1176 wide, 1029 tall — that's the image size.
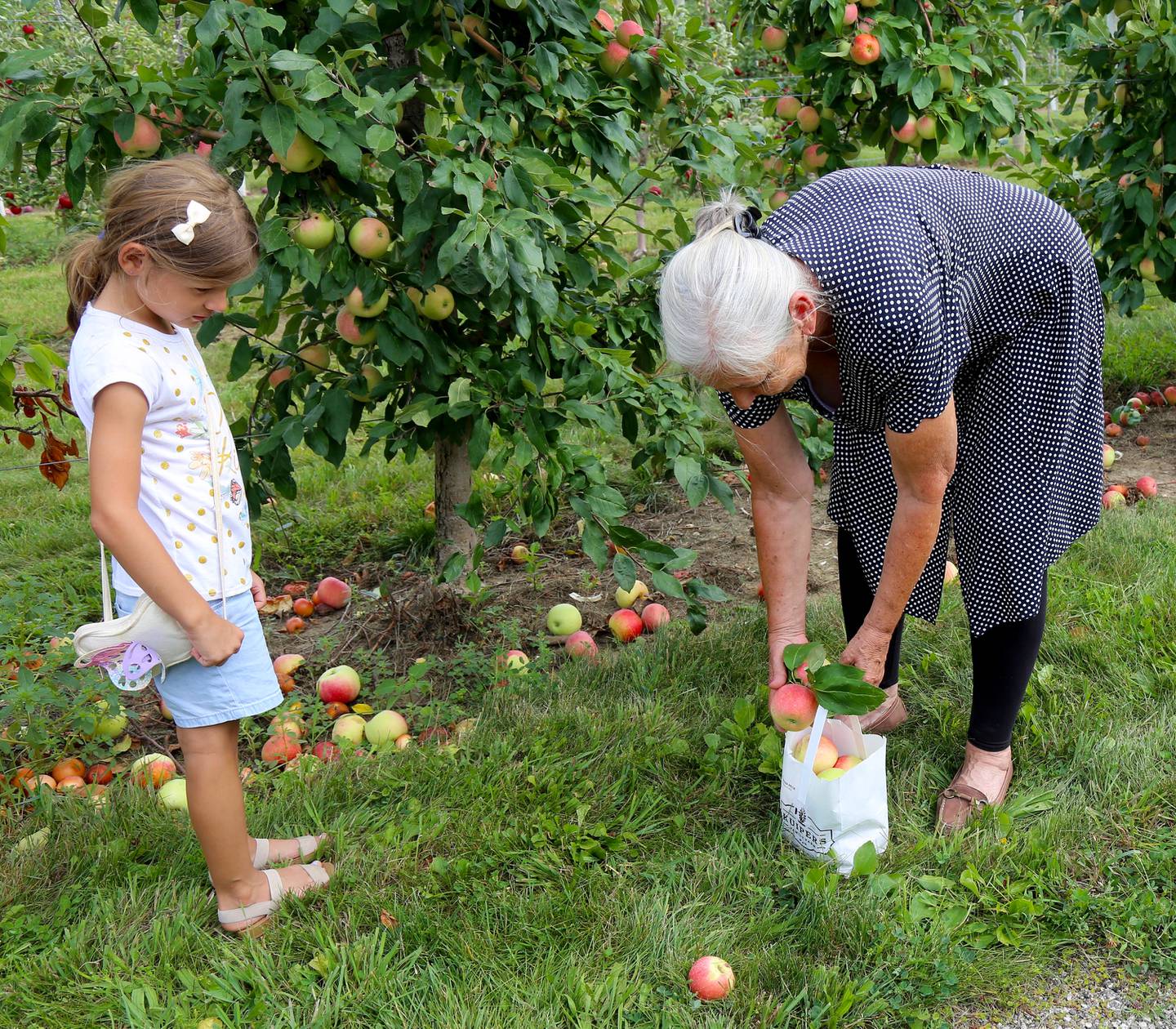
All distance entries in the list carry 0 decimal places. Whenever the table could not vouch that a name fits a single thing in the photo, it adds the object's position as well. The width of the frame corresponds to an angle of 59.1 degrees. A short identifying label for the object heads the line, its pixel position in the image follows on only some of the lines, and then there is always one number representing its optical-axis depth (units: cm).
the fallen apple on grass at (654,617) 300
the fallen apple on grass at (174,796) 223
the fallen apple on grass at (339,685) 262
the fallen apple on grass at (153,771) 230
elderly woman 164
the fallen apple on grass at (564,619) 297
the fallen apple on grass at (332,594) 316
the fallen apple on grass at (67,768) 239
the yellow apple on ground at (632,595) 312
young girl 161
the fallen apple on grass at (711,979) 169
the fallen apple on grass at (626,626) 296
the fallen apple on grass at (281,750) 240
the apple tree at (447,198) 204
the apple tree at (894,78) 319
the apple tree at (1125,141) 375
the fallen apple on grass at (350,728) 245
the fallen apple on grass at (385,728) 246
